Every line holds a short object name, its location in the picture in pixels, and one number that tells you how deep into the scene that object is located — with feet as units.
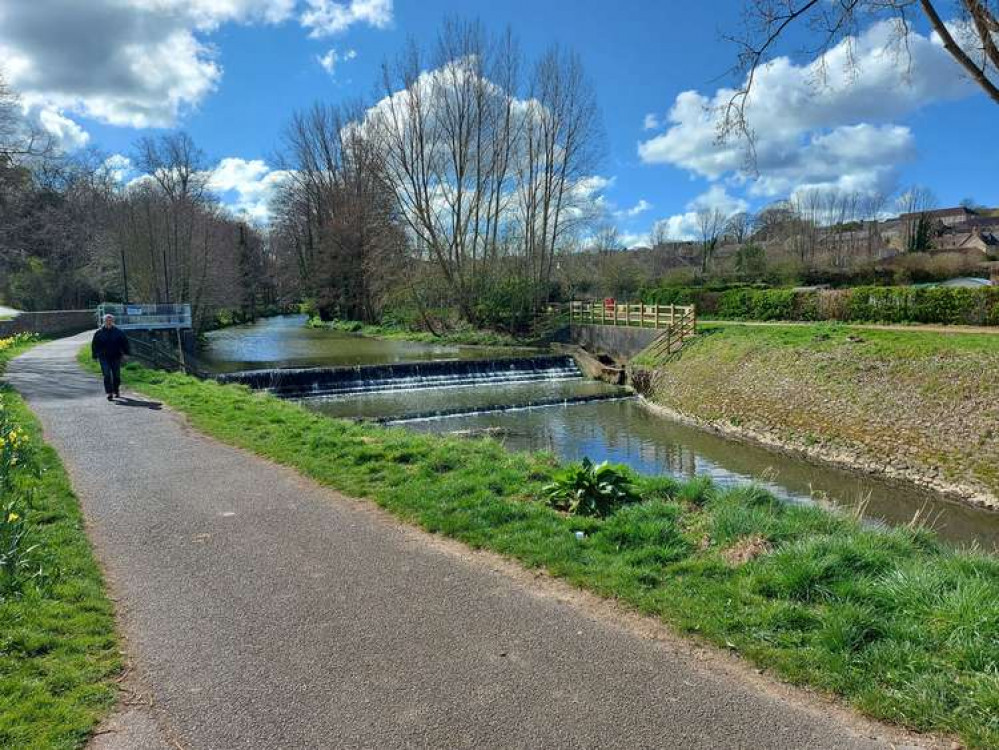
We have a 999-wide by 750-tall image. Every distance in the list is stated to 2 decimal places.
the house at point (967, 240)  208.15
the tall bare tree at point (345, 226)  129.49
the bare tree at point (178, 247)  98.53
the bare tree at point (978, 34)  14.96
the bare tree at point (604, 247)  194.39
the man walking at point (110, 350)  37.58
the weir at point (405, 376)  66.33
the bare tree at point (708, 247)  208.44
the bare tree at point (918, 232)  179.73
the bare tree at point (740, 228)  241.35
